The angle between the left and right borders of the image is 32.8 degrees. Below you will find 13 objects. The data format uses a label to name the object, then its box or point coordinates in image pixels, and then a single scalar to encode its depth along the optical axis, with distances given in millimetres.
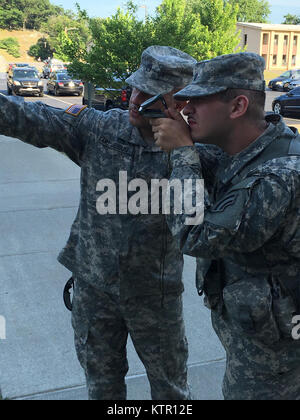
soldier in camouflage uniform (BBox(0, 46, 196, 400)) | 2029
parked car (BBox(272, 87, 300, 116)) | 18766
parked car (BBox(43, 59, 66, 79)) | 42088
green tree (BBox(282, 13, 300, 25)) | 73000
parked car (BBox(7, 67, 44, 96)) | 26188
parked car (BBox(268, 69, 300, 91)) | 31845
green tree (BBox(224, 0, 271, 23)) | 79312
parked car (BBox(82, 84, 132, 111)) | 10133
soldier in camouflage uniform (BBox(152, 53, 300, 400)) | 1431
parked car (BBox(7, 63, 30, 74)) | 37550
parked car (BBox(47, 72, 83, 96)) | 27219
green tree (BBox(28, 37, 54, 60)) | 77375
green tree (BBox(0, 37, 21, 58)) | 77375
